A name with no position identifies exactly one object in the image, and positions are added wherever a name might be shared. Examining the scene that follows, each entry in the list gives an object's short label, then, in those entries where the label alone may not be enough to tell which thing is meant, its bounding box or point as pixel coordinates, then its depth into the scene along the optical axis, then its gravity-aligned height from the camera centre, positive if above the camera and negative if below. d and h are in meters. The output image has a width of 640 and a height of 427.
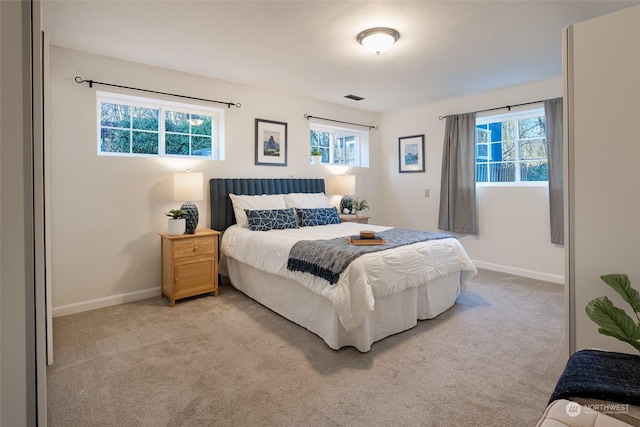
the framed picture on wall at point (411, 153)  5.29 +0.97
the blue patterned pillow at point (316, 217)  3.93 -0.05
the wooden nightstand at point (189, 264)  3.22 -0.51
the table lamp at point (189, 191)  3.38 +0.23
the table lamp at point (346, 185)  4.90 +0.41
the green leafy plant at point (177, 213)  3.33 +0.01
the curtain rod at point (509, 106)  4.06 +1.36
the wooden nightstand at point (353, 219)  4.61 -0.10
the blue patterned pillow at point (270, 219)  3.53 -0.07
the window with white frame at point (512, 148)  4.20 +0.85
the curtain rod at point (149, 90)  3.09 +1.30
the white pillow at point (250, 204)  3.77 +0.11
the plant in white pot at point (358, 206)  4.95 +0.09
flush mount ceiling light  2.67 +1.44
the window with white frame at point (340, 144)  5.21 +1.14
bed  2.29 -0.55
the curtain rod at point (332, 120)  4.73 +1.43
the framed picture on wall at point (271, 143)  4.28 +0.94
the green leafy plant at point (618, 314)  1.40 -0.46
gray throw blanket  2.33 -0.31
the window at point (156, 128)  3.43 +0.98
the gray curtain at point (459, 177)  4.61 +0.50
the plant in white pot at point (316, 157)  4.87 +0.83
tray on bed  2.68 -0.25
